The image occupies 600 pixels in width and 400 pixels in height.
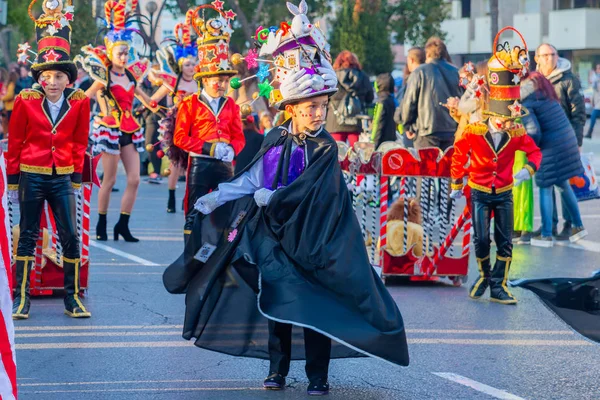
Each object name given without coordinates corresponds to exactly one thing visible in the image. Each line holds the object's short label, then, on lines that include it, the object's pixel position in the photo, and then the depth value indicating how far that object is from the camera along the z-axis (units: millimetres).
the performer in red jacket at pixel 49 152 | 8406
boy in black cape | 6227
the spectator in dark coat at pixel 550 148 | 12523
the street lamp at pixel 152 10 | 29009
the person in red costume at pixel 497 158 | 9383
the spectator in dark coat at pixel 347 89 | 16188
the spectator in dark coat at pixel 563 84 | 13543
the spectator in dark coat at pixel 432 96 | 13836
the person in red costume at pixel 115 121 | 12414
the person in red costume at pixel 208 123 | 10383
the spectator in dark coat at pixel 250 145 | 13648
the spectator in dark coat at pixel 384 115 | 16125
